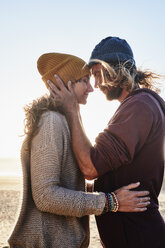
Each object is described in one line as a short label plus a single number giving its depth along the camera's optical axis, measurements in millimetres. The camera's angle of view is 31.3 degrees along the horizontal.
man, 2506
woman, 2391
